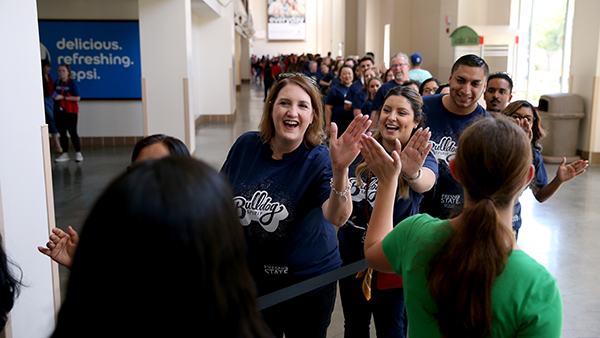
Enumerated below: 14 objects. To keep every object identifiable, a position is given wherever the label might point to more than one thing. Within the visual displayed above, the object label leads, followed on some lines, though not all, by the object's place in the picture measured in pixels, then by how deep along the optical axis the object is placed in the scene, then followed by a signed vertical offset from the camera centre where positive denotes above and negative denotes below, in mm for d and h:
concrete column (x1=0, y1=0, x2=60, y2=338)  2656 -477
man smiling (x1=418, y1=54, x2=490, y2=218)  3057 -199
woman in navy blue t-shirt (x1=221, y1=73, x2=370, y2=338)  2139 -495
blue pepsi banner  9586 +614
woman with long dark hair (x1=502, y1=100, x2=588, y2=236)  2983 -480
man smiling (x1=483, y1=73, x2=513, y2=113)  3809 -42
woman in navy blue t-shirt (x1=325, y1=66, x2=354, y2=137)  7867 -268
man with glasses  6280 +193
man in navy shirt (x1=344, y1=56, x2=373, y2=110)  7570 +16
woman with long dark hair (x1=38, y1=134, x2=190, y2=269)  1915 -301
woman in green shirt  1211 -435
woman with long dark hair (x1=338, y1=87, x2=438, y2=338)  2479 -771
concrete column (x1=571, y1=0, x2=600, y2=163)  8695 +315
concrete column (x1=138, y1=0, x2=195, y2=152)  7965 +315
